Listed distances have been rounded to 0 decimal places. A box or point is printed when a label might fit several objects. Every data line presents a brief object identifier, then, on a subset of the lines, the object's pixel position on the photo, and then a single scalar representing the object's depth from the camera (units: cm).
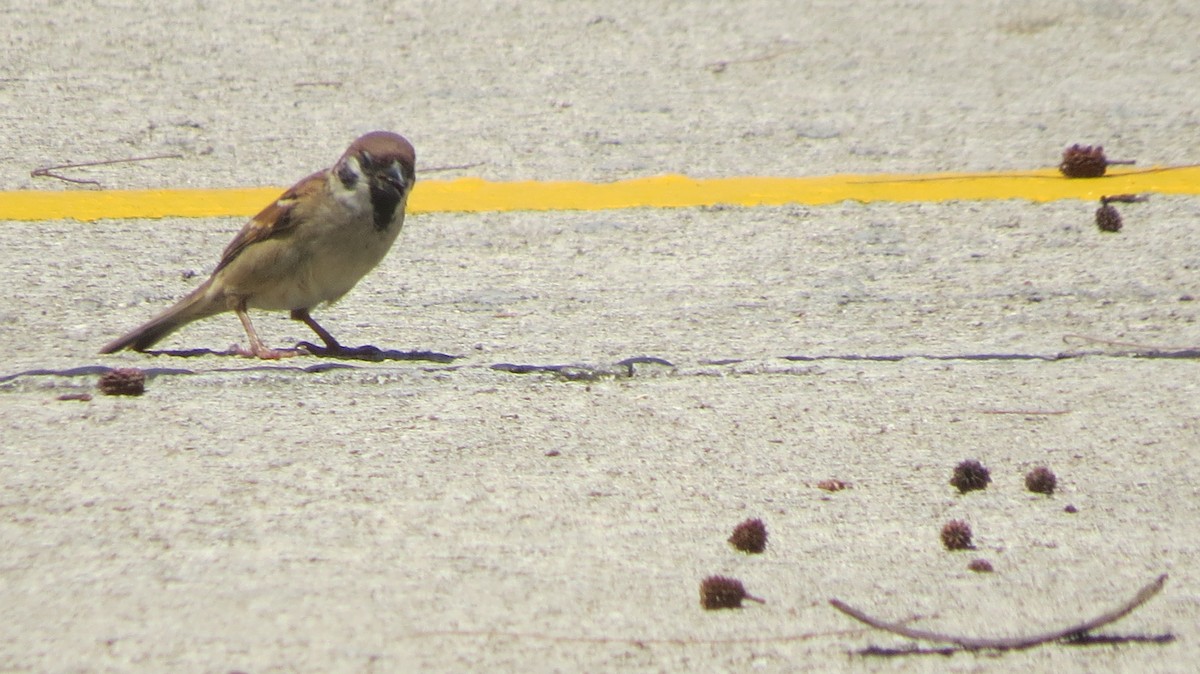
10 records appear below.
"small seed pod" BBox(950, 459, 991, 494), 754
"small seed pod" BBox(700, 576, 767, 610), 617
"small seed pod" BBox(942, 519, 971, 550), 685
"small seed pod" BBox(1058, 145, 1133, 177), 1335
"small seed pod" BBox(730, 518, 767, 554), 674
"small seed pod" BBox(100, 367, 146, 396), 850
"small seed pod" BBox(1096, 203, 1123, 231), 1208
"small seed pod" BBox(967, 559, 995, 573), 663
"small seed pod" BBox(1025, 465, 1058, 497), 750
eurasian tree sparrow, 1016
